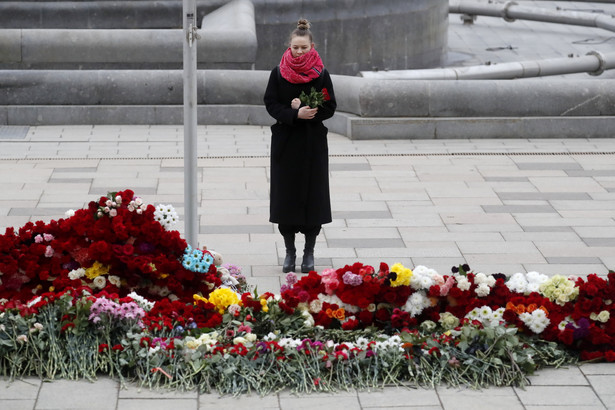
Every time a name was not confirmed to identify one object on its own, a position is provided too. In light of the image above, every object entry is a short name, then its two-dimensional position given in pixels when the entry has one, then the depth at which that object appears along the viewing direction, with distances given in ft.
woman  48.38
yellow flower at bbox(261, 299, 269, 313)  39.98
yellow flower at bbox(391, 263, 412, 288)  39.90
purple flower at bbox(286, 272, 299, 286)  42.59
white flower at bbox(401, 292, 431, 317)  39.80
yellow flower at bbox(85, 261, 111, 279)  40.80
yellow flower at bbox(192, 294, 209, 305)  40.41
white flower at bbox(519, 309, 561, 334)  39.08
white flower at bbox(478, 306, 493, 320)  39.63
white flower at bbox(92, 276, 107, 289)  40.45
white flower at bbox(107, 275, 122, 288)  40.65
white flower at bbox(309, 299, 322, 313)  40.24
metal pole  44.82
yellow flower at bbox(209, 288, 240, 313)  40.36
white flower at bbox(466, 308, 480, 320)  39.68
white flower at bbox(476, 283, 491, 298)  40.22
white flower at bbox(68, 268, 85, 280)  40.53
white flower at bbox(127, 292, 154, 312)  39.46
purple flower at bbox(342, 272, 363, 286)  40.02
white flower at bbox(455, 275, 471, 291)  40.17
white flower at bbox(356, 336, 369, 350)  37.57
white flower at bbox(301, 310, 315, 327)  39.32
